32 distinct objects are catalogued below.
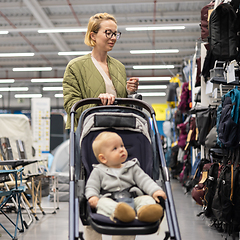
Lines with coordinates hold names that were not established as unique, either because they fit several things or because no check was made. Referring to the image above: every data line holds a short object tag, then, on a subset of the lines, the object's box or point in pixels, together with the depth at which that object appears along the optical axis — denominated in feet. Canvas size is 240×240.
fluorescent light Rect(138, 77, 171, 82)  52.75
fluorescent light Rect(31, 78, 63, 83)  55.11
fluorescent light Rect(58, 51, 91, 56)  38.45
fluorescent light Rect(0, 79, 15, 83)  57.08
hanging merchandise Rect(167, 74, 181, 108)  34.91
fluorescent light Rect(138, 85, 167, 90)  58.29
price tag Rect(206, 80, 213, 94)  15.16
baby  5.71
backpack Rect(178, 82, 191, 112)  25.06
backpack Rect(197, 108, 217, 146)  15.98
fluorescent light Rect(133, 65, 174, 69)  45.50
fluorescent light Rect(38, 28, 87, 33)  30.78
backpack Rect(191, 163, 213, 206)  15.23
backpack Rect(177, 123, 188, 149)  26.09
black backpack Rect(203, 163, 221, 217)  13.62
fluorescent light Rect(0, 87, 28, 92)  60.93
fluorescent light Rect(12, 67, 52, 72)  46.51
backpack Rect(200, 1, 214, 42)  16.69
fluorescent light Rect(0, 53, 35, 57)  39.01
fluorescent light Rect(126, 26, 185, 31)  31.33
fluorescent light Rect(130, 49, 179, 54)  39.86
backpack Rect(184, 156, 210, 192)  17.98
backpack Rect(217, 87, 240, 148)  10.94
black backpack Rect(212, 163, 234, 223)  11.28
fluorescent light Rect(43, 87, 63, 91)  64.09
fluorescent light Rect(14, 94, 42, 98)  63.91
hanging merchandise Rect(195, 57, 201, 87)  18.21
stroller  6.00
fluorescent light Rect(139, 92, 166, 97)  64.92
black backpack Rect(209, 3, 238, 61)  10.24
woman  7.50
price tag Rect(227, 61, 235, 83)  10.79
